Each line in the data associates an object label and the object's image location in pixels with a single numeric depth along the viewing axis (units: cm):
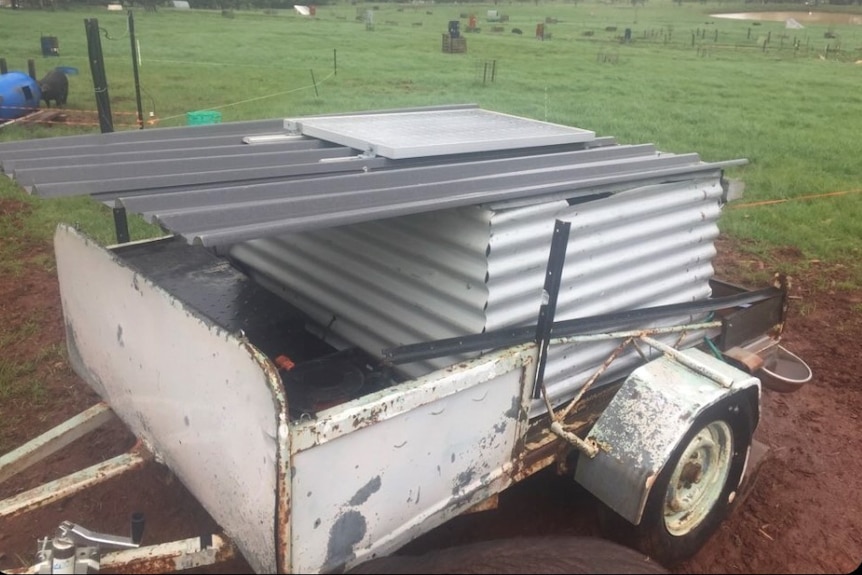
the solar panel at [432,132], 311
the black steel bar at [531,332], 256
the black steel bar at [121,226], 428
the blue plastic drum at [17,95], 1232
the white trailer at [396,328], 221
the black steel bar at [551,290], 254
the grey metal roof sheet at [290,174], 221
